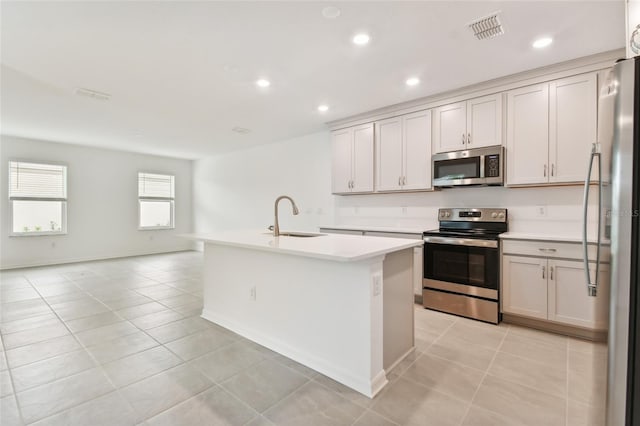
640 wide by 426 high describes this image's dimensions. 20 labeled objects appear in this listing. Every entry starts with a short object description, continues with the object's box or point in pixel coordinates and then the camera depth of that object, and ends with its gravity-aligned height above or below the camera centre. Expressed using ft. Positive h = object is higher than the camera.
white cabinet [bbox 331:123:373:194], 14.37 +2.56
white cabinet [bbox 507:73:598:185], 9.29 +2.69
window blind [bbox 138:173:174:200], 25.09 +2.02
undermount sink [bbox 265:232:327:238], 10.02 -0.86
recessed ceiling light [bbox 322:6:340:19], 6.84 +4.67
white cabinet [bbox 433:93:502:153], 10.83 +3.34
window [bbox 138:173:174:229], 25.20 +0.74
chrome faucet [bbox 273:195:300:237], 9.68 -0.68
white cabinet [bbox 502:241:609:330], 8.75 -2.37
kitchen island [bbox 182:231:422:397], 6.37 -2.32
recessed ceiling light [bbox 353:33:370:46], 7.88 +4.67
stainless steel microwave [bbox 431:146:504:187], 10.70 +1.66
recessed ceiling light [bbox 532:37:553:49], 8.11 +4.73
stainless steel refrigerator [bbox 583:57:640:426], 3.39 -0.47
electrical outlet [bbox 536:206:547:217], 10.65 -0.01
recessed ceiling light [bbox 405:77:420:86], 10.51 +4.70
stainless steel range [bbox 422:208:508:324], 10.02 -1.96
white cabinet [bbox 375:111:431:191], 12.55 +2.58
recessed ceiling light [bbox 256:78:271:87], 10.65 +4.67
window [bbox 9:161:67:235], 19.29 +0.69
